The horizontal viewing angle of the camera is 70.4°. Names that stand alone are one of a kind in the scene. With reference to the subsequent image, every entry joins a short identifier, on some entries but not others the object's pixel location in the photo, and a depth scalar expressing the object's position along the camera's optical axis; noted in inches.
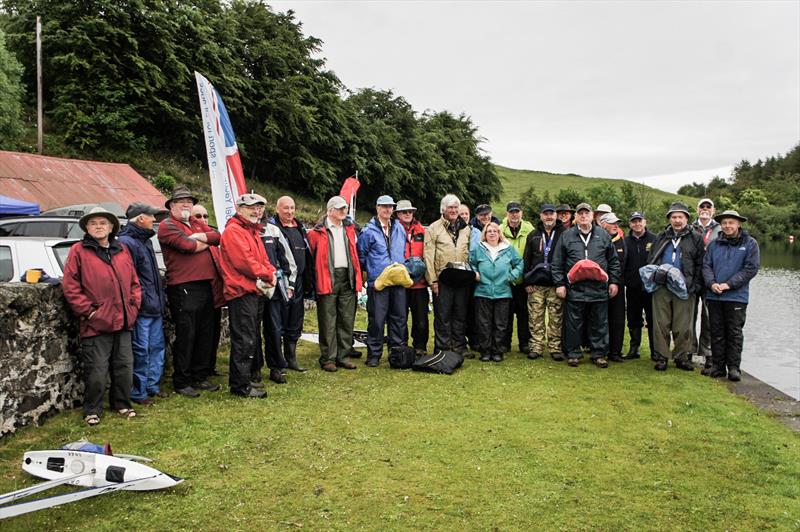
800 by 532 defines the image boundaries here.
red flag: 669.9
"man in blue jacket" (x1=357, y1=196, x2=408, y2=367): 300.5
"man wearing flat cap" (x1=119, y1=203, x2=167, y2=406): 217.0
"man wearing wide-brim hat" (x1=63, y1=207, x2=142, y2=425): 193.5
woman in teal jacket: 308.7
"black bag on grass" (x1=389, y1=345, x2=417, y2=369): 291.4
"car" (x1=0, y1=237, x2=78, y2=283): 257.0
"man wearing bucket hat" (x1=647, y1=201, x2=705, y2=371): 300.0
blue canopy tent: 505.7
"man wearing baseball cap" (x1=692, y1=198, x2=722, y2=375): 325.7
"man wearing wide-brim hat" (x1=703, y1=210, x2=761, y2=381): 283.6
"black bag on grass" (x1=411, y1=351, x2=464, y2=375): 282.2
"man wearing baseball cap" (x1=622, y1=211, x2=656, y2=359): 325.1
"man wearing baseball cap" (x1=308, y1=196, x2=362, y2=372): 285.7
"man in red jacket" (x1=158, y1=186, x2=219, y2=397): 227.9
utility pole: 824.3
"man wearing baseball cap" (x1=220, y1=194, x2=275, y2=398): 228.8
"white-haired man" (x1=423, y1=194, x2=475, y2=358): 311.0
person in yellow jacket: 328.8
